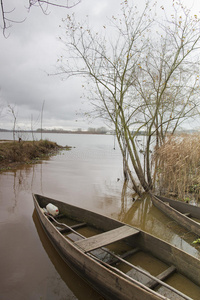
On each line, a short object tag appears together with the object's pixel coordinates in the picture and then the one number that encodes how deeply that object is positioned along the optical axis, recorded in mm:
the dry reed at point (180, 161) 7020
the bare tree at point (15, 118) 13953
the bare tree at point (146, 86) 7246
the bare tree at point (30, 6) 2187
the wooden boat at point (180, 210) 4902
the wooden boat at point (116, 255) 2674
